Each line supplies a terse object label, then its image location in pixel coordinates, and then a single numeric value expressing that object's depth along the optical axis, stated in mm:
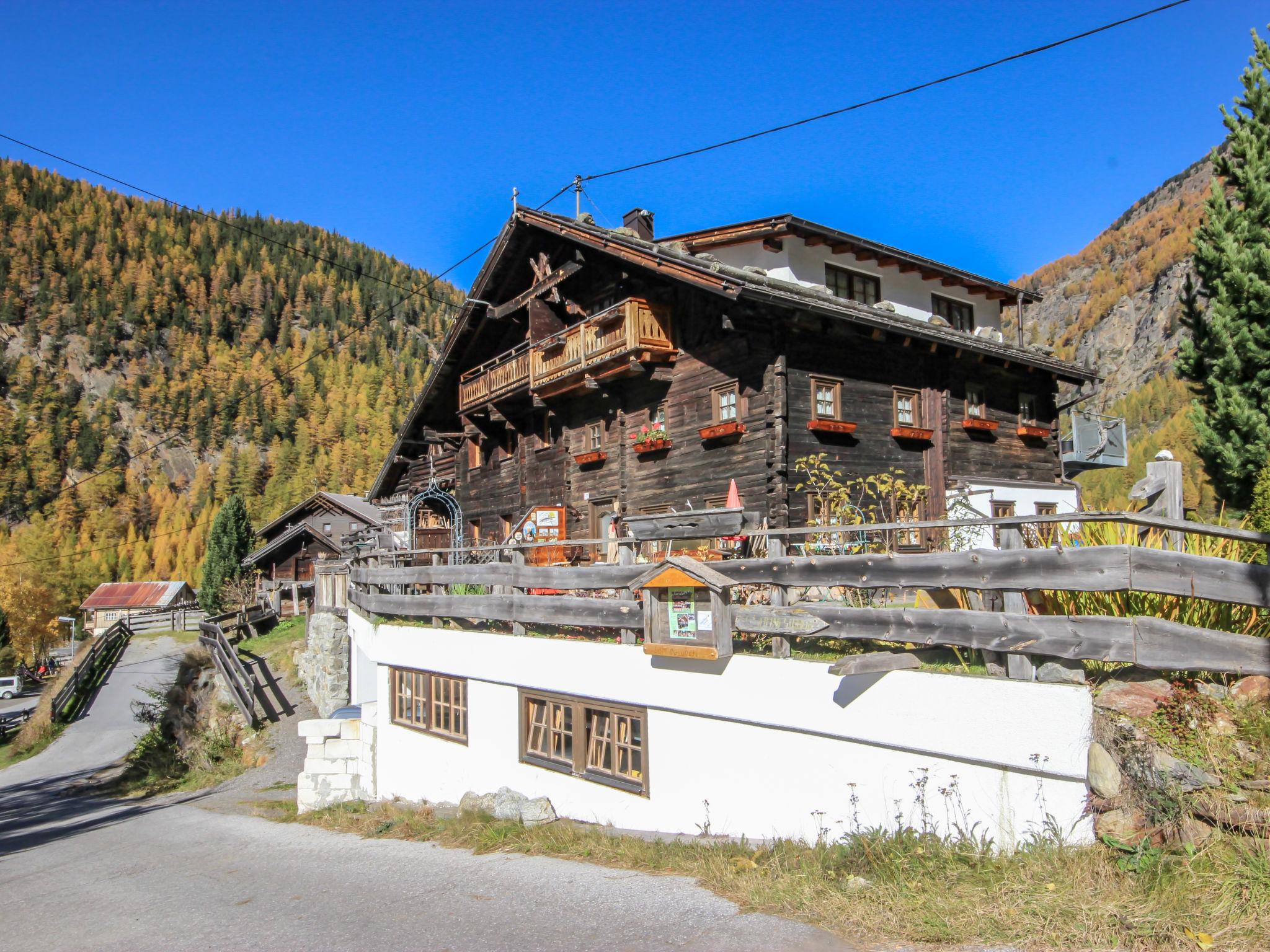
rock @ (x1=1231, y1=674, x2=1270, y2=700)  5645
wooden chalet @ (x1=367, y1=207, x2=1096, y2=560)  15742
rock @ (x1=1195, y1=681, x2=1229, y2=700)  5715
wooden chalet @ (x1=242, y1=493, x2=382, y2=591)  43500
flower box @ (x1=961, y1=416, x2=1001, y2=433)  18094
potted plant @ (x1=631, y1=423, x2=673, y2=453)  17719
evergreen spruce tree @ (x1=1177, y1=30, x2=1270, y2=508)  16812
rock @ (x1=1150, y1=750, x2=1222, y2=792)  5344
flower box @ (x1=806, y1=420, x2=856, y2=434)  15641
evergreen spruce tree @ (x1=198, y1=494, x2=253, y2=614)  46531
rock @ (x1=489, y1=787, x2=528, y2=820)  10031
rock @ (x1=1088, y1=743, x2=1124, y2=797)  5590
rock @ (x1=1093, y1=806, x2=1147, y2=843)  5484
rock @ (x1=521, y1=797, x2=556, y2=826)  9797
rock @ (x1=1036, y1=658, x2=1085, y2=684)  5984
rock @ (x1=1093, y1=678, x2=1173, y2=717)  5758
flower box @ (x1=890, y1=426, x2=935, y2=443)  16750
